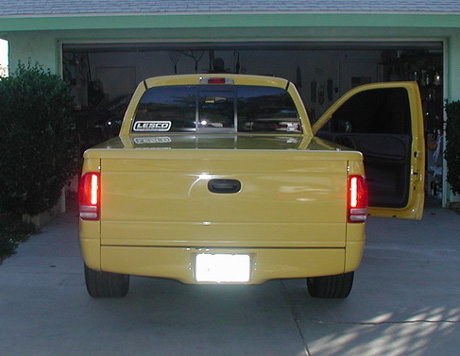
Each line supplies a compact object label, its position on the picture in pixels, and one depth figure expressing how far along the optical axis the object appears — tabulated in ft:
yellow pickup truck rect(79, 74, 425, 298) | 14.19
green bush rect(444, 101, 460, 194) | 29.71
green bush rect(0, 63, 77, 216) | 24.73
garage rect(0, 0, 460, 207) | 27.35
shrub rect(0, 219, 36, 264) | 23.18
